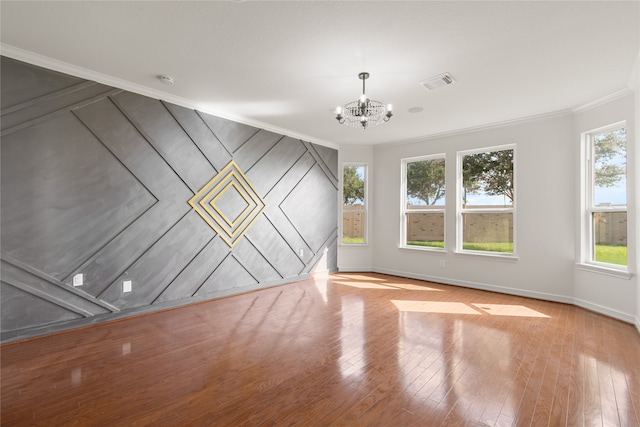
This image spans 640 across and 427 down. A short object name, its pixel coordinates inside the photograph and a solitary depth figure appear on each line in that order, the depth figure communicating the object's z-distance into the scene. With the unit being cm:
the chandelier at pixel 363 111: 321
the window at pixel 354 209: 661
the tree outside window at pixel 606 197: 377
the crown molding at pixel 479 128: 448
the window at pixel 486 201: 499
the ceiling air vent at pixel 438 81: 332
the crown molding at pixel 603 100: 360
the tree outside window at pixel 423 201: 577
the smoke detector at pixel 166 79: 341
